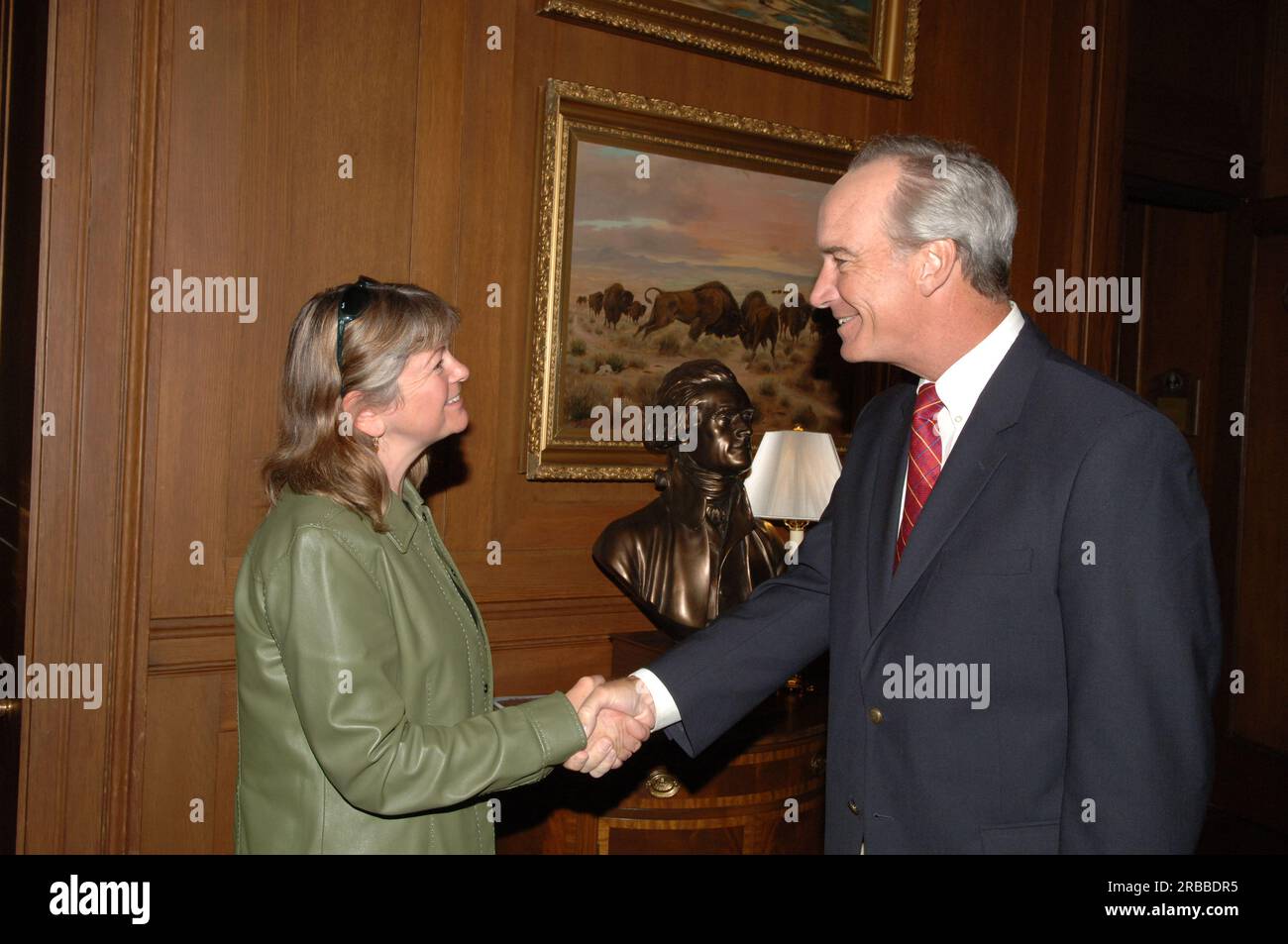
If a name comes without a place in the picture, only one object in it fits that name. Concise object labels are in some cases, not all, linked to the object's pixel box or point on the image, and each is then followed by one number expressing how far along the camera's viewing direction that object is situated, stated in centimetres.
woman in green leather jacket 214
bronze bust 391
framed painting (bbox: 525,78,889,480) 407
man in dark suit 196
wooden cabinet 346
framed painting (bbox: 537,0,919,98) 418
